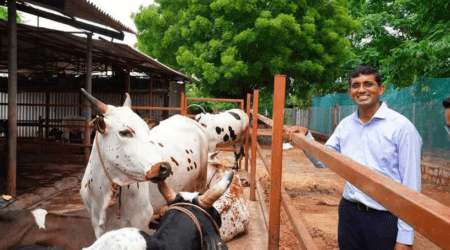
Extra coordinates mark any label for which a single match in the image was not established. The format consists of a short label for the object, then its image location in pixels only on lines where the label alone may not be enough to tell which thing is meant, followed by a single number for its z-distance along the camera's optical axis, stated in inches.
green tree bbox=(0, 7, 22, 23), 1006.0
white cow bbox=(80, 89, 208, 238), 119.1
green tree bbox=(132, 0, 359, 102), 597.0
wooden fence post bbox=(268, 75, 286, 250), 110.2
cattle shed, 219.3
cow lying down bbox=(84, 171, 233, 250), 60.6
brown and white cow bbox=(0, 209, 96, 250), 119.1
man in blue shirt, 90.4
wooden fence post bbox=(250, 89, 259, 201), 250.1
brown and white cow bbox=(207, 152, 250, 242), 187.3
